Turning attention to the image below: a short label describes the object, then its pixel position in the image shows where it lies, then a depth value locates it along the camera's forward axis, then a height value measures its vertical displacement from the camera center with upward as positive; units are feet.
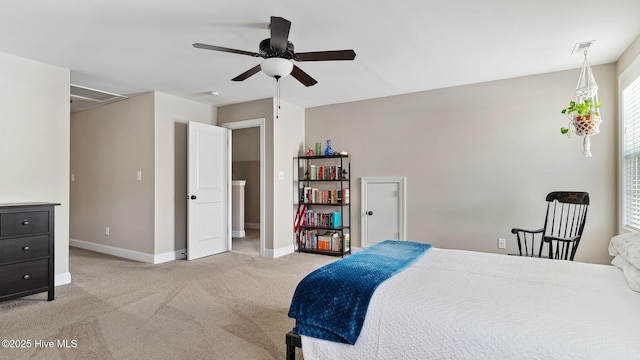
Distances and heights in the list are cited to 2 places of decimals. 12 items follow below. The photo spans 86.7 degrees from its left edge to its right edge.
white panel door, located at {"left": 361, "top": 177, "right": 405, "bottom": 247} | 15.33 -1.39
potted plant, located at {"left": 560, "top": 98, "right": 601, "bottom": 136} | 9.58 +1.78
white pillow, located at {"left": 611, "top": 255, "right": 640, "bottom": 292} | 5.02 -1.48
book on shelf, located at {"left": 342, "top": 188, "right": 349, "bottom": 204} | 16.29 -0.79
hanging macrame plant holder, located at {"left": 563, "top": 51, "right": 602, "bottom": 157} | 9.57 +1.95
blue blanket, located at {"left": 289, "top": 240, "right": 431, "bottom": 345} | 4.96 -1.85
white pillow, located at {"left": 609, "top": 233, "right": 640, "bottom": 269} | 5.37 -1.19
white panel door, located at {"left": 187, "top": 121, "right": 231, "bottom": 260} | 15.40 -0.55
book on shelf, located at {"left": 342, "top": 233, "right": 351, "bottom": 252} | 16.15 -2.95
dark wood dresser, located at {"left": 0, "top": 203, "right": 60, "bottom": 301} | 9.23 -2.00
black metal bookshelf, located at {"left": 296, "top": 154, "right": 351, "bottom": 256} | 16.37 -1.29
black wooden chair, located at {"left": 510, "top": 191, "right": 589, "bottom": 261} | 10.68 -1.30
